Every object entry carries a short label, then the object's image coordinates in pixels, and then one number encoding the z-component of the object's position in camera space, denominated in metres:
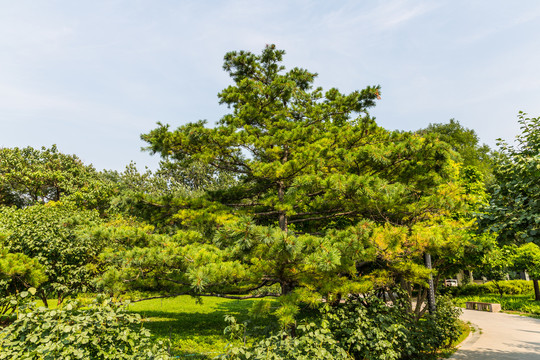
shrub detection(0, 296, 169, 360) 2.96
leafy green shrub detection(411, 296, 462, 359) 6.63
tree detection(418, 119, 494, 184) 28.48
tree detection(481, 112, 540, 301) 4.06
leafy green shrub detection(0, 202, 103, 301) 8.32
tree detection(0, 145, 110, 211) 28.21
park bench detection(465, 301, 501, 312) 15.75
